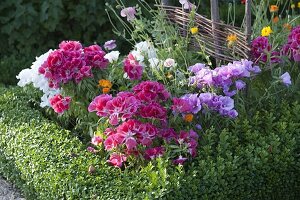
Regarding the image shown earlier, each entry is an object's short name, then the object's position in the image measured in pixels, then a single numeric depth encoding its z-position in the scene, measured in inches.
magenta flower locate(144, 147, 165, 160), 135.2
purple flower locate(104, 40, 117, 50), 169.2
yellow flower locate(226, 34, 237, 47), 150.1
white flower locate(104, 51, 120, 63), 165.3
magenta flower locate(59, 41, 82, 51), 157.6
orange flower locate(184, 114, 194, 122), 142.6
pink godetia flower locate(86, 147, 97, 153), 145.4
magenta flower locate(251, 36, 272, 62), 156.1
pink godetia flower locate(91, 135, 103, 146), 143.9
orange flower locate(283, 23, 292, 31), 172.4
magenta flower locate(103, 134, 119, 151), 133.9
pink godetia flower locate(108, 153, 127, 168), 136.3
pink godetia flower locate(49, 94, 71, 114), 153.7
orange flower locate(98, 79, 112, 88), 150.7
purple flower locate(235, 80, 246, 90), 149.6
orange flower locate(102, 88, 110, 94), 149.1
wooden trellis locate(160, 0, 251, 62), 153.7
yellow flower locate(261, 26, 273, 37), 152.1
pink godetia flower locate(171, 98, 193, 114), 142.0
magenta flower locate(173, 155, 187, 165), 134.3
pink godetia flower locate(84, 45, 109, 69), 155.9
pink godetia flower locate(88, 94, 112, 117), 139.6
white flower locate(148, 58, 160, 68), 161.0
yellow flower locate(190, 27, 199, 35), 152.5
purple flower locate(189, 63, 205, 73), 156.5
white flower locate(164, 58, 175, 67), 154.3
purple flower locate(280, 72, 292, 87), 151.6
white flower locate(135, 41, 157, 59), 168.2
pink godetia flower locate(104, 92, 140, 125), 136.1
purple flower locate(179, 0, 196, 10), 168.5
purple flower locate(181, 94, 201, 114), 145.2
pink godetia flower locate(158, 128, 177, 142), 138.8
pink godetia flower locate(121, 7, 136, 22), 167.2
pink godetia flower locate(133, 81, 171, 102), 139.8
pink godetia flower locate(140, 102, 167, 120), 136.5
